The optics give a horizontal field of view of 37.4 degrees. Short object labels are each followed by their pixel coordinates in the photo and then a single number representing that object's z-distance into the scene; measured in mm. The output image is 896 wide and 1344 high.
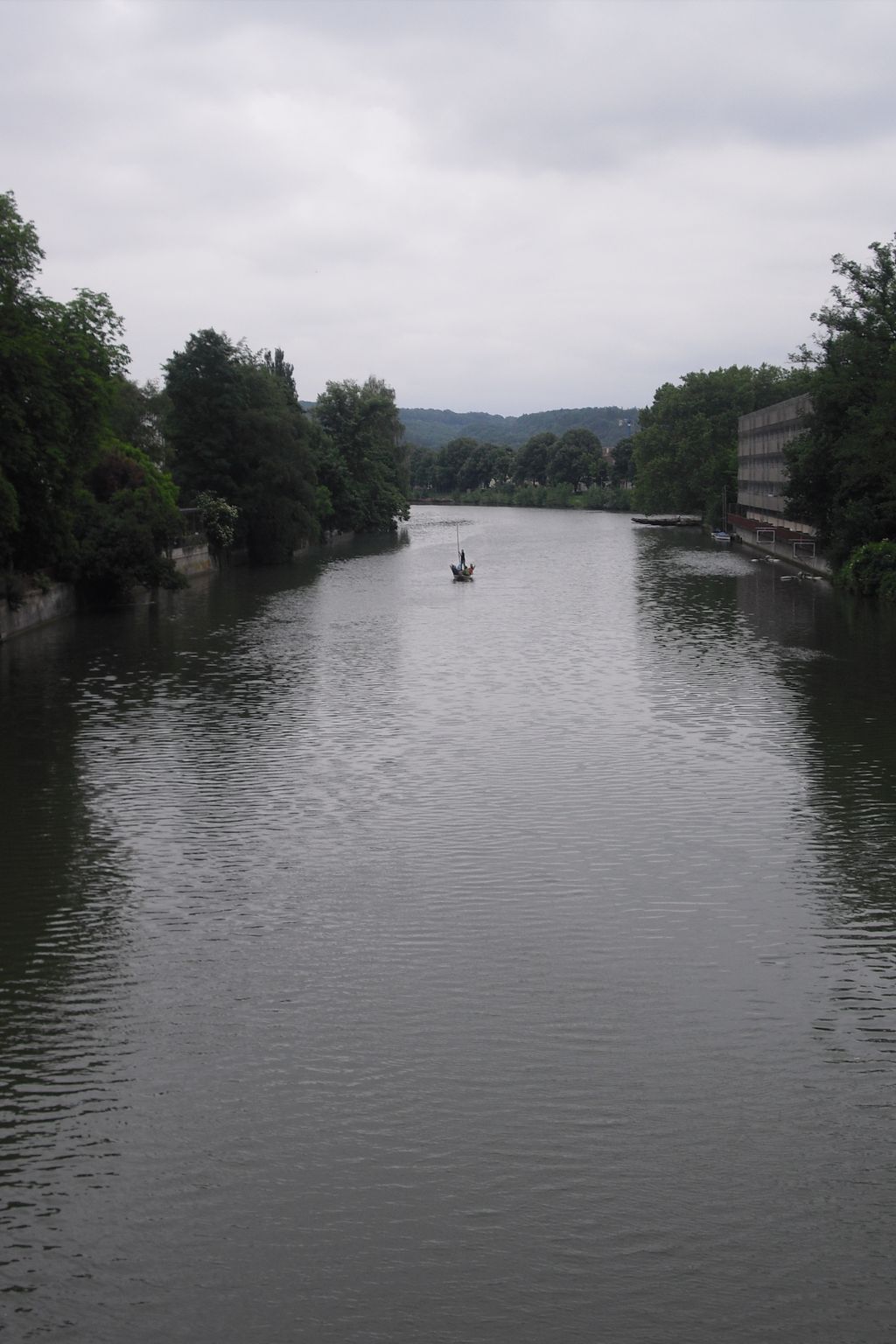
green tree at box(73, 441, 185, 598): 48656
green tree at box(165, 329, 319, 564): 71312
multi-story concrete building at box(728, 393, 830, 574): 81938
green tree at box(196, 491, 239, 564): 69750
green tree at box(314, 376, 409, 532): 97562
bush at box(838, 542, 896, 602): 50781
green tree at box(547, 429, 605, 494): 197250
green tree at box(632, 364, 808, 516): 125125
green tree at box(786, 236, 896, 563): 53875
